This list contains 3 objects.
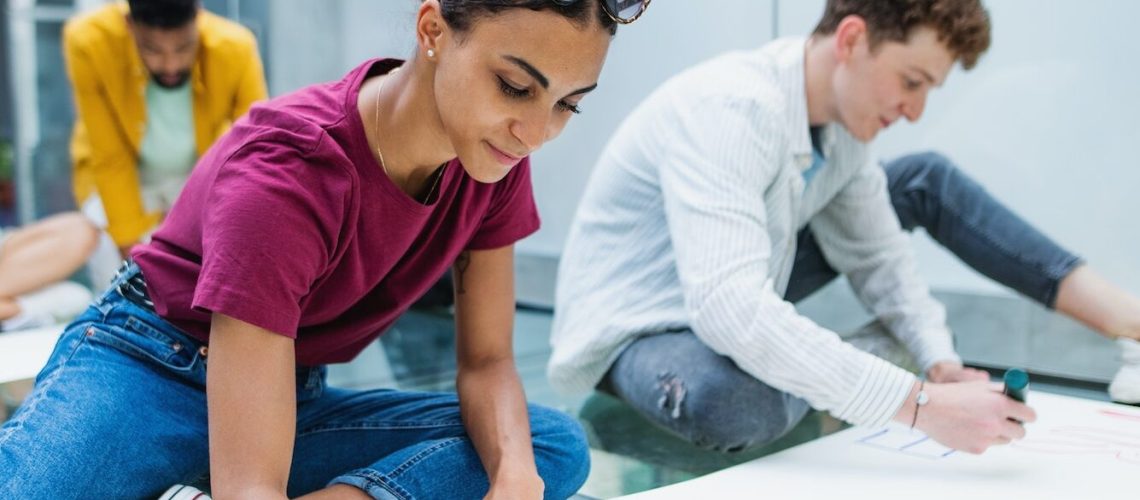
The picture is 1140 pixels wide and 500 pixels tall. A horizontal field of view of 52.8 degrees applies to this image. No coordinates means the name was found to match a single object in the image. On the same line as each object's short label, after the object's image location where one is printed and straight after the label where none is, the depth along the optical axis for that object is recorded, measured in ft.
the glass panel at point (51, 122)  13.69
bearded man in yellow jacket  8.91
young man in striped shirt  4.73
